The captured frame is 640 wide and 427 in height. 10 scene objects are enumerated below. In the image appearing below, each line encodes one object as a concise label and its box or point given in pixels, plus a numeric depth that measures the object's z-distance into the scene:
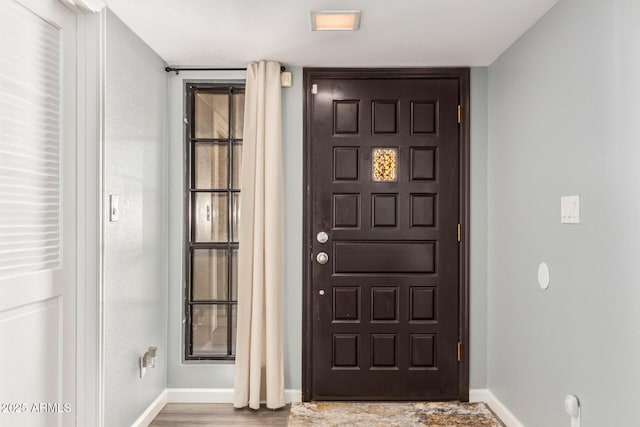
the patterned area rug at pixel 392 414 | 3.14
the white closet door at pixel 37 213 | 1.94
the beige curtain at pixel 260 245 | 3.34
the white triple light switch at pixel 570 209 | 2.26
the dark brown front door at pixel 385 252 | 3.49
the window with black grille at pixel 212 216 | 3.55
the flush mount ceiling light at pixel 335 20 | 2.57
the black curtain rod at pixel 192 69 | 3.50
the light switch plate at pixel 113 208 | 2.57
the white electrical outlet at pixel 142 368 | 3.04
